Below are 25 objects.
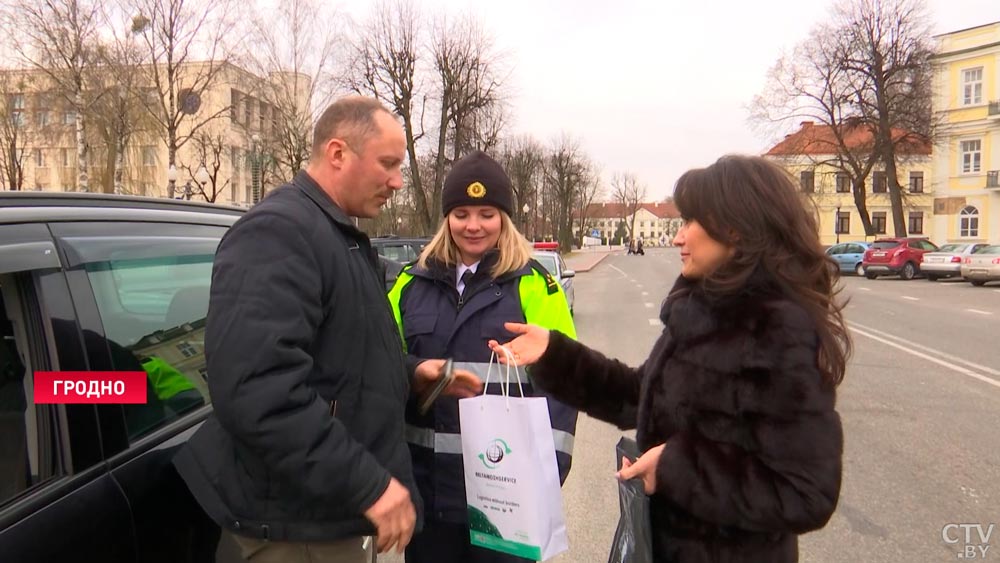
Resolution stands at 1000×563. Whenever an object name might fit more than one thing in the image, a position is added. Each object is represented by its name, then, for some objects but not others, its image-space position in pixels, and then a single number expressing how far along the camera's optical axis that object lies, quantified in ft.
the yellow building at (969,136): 139.23
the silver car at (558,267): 38.47
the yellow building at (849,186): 132.36
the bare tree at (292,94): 78.79
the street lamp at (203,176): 87.59
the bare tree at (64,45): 70.95
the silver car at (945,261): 79.10
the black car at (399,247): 50.72
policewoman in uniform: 7.48
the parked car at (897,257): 86.79
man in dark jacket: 4.64
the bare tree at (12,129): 78.42
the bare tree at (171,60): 74.84
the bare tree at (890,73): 114.32
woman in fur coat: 4.96
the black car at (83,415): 4.90
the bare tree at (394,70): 93.66
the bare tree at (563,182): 216.54
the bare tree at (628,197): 342.64
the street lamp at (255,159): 85.87
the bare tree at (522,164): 165.07
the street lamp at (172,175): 73.87
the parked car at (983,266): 69.97
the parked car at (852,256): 97.95
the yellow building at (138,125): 78.18
